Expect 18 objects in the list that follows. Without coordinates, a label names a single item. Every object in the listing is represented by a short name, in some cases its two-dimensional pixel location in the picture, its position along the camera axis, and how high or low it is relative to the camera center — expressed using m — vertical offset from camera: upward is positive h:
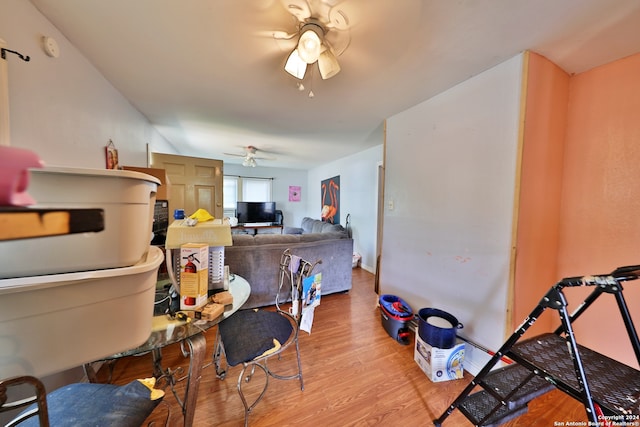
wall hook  0.87 +0.63
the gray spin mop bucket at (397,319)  1.88 -1.01
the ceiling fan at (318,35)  1.00 +0.93
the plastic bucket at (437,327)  1.47 -0.87
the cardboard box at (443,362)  1.48 -1.10
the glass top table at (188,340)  0.85 -0.55
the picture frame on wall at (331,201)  4.64 +0.11
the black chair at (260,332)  1.15 -0.79
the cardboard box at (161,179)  1.95 +0.21
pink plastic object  0.25 +0.03
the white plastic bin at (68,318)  0.43 -0.27
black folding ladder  0.73 -0.65
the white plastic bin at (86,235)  0.45 -0.07
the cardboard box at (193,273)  0.97 -0.33
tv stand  5.25 -0.56
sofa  2.33 -0.62
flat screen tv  5.38 -0.20
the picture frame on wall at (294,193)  6.12 +0.36
